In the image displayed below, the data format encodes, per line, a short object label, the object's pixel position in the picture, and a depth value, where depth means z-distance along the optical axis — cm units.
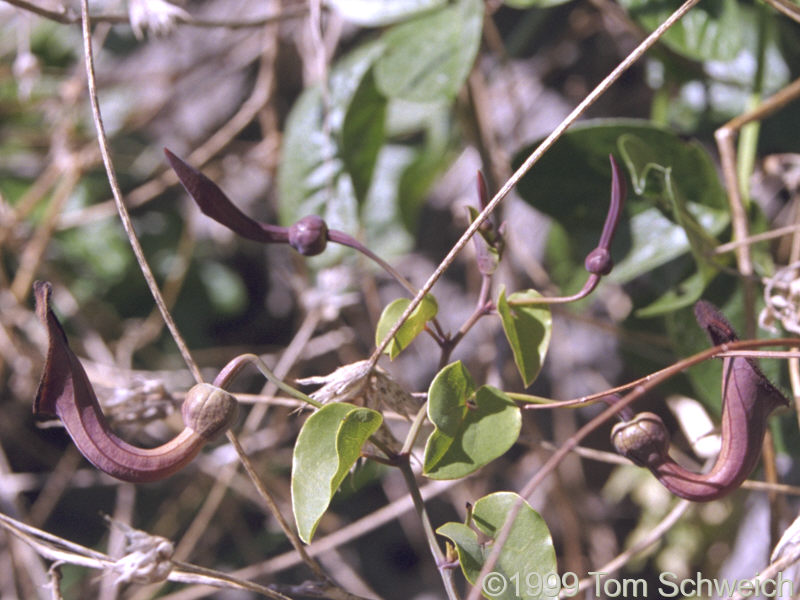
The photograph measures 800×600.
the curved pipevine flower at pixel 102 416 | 41
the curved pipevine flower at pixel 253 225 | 43
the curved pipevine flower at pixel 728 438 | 42
